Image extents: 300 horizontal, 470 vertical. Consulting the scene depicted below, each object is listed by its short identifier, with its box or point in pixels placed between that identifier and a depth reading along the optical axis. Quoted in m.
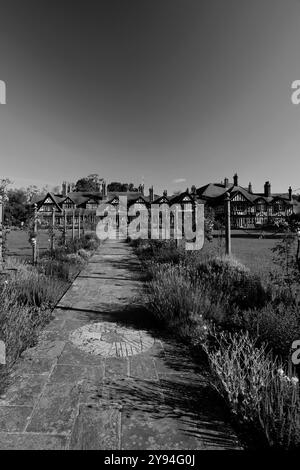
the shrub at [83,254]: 10.10
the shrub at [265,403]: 1.72
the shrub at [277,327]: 2.87
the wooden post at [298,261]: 3.65
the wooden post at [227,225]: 7.06
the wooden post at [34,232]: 7.76
